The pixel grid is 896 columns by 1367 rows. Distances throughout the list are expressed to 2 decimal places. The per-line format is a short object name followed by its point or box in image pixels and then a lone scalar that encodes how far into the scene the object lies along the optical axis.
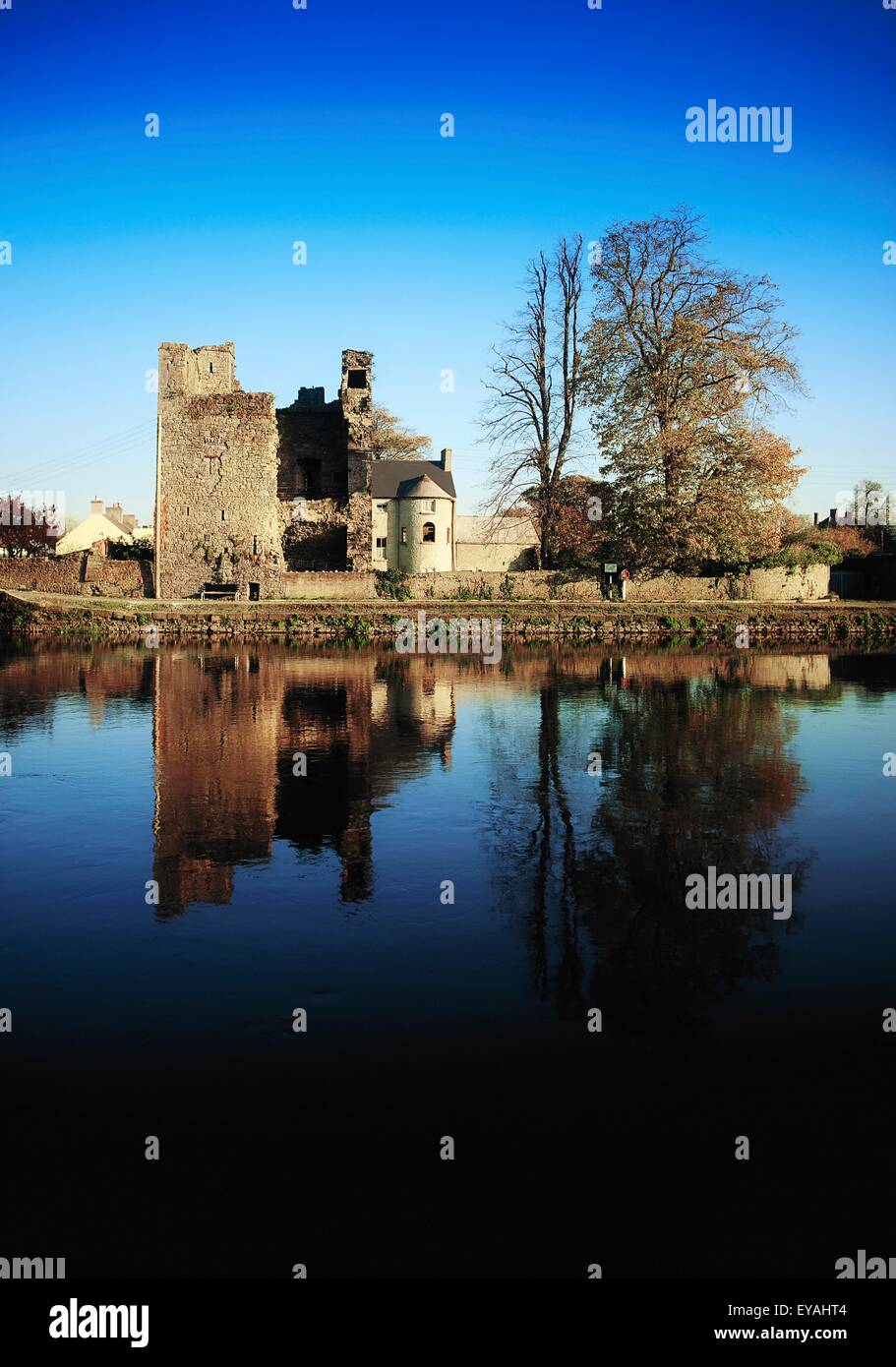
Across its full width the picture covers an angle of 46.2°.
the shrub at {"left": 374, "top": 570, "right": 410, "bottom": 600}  50.62
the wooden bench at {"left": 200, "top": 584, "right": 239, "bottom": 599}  52.03
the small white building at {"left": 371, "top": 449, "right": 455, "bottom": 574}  64.44
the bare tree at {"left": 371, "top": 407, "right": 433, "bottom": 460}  81.50
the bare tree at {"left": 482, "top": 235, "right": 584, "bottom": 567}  54.22
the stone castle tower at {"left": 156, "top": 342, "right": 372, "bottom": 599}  52.28
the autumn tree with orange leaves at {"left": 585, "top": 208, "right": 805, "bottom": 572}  48.31
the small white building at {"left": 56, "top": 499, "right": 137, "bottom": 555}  95.44
